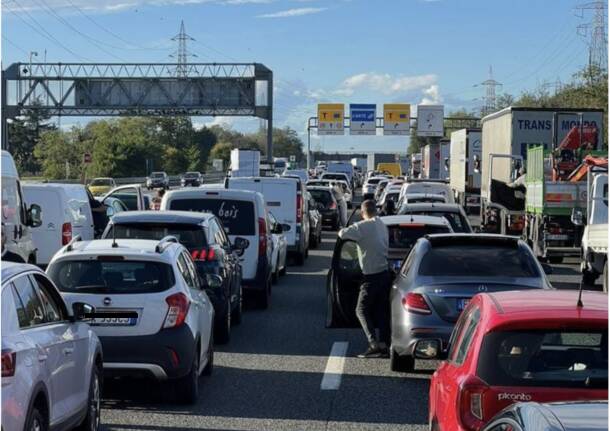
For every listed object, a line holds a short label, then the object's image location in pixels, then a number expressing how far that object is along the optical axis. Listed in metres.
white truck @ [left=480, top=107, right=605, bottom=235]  33.62
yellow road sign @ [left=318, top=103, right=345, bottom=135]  90.31
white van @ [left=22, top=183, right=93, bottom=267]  21.30
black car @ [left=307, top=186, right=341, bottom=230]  40.76
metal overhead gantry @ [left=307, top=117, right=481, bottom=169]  90.75
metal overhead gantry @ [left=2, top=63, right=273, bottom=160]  77.81
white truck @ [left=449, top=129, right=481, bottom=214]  49.62
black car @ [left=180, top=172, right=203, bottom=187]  66.31
